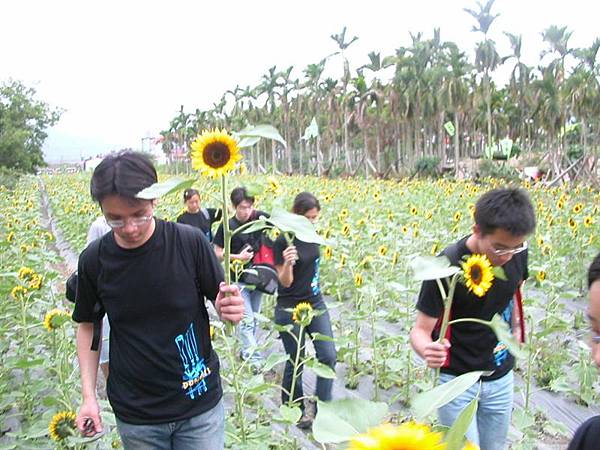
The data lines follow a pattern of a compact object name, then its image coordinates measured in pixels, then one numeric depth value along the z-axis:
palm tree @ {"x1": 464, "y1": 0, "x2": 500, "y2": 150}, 23.30
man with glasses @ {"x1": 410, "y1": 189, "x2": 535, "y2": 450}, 1.76
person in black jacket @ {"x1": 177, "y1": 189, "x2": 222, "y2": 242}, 4.68
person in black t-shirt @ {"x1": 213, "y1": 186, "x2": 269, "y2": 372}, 3.57
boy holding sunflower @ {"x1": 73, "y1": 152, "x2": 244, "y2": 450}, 1.60
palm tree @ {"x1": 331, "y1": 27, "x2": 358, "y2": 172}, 30.56
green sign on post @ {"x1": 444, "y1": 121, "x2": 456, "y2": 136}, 17.00
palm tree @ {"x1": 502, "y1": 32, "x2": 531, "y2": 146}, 24.27
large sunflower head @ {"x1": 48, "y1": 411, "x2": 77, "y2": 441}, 1.97
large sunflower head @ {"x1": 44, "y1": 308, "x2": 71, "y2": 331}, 2.20
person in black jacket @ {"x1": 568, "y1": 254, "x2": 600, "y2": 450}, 0.96
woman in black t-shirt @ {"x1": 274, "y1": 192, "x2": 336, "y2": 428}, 3.20
